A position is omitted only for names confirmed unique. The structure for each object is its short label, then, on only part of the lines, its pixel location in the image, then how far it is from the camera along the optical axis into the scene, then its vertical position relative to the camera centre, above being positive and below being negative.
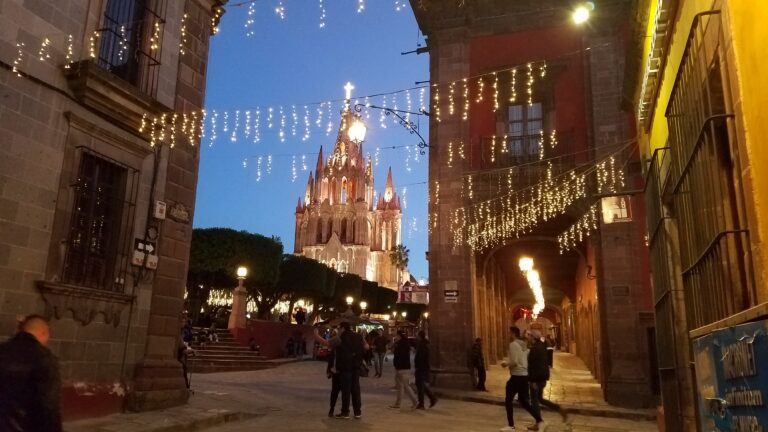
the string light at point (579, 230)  15.11 +3.17
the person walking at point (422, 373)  11.83 -0.65
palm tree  96.88 +13.76
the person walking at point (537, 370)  9.71 -0.44
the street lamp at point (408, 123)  16.78 +6.34
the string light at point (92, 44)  8.66 +4.28
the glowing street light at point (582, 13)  10.74 +6.17
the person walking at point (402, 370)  11.74 -0.59
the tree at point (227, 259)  32.50 +4.39
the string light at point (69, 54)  8.20 +3.95
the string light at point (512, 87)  16.50 +7.29
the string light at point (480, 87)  16.91 +7.36
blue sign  2.57 -0.15
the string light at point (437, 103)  17.11 +6.98
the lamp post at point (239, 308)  24.61 +1.23
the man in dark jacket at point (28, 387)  3.92 -0.37
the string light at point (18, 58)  7.50 +3.52
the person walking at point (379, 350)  21.50 -0.36
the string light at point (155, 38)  9.89 +5.02
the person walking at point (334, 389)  10.21 -0.87
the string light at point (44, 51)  7.88 +3.80
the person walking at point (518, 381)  9.30 -0.60
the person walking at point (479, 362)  15.27 -0.51
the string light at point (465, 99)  16.86 +7.02
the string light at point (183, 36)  10.65 +5.46
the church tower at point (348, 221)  93.88 +19.48
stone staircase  20.22 -0.78
